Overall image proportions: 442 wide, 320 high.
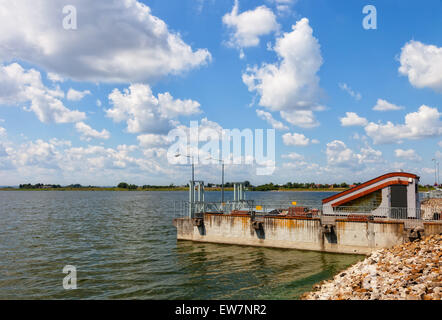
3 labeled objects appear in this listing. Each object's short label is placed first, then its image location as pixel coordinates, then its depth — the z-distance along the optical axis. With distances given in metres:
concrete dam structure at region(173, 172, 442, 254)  21.55
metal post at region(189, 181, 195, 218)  28.80
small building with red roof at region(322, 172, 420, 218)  24.52
